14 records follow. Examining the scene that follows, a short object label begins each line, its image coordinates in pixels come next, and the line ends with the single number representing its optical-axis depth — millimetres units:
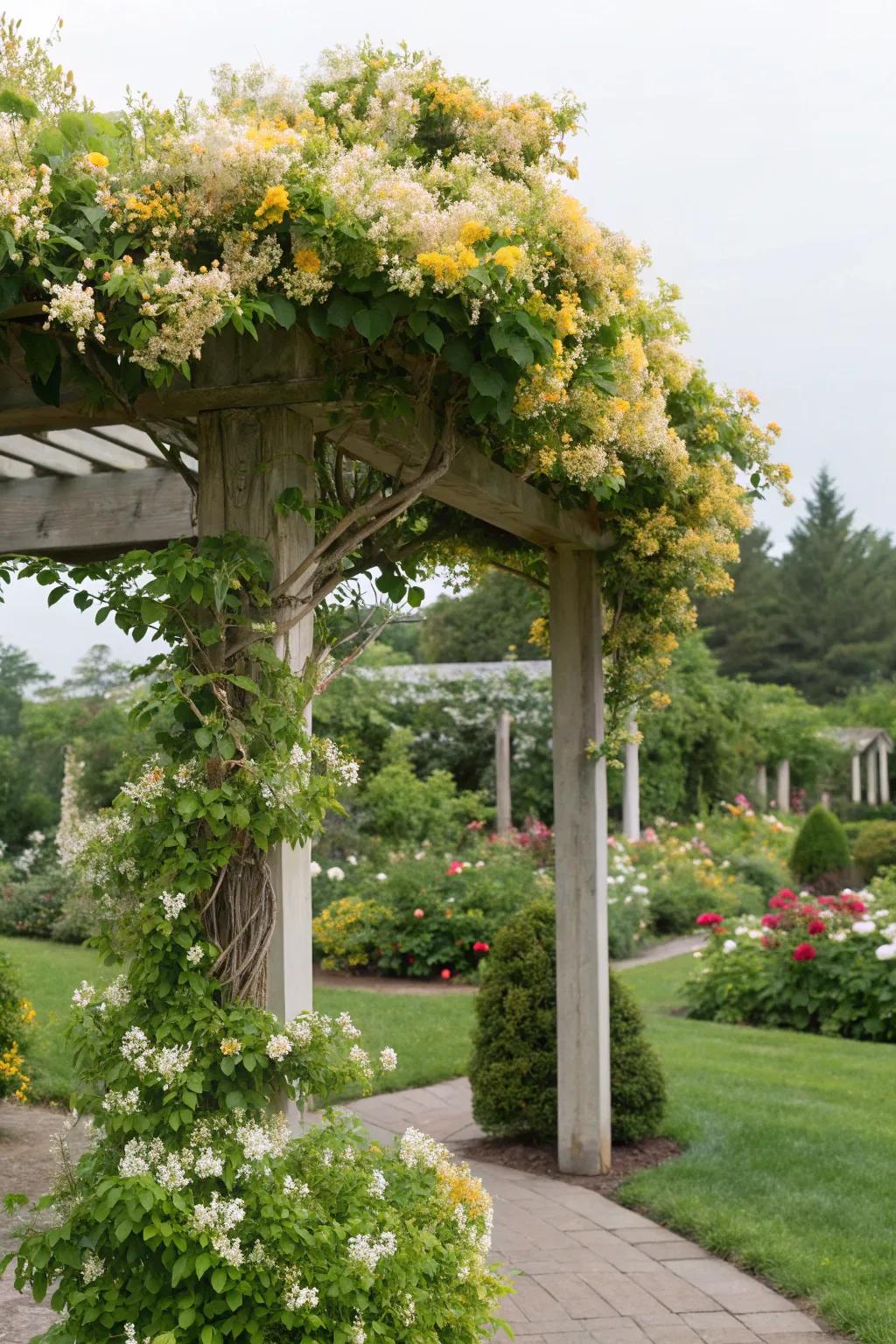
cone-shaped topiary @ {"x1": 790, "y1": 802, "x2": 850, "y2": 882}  13992
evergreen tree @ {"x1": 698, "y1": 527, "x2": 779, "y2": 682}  37469
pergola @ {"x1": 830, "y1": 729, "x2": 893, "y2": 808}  25781
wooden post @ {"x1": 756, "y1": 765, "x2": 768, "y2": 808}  19264
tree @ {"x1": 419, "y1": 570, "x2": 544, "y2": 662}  27219
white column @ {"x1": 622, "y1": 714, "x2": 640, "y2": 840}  14367
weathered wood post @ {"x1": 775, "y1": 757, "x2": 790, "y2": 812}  20578
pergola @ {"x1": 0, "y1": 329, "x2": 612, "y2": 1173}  3152
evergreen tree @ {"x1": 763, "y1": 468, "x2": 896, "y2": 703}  38375
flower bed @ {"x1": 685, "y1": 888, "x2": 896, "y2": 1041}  7879
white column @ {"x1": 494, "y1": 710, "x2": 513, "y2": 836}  13586
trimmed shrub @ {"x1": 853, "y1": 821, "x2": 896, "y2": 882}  14758
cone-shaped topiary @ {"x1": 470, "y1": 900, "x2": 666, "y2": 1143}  5105
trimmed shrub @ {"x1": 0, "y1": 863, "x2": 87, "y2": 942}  11898
